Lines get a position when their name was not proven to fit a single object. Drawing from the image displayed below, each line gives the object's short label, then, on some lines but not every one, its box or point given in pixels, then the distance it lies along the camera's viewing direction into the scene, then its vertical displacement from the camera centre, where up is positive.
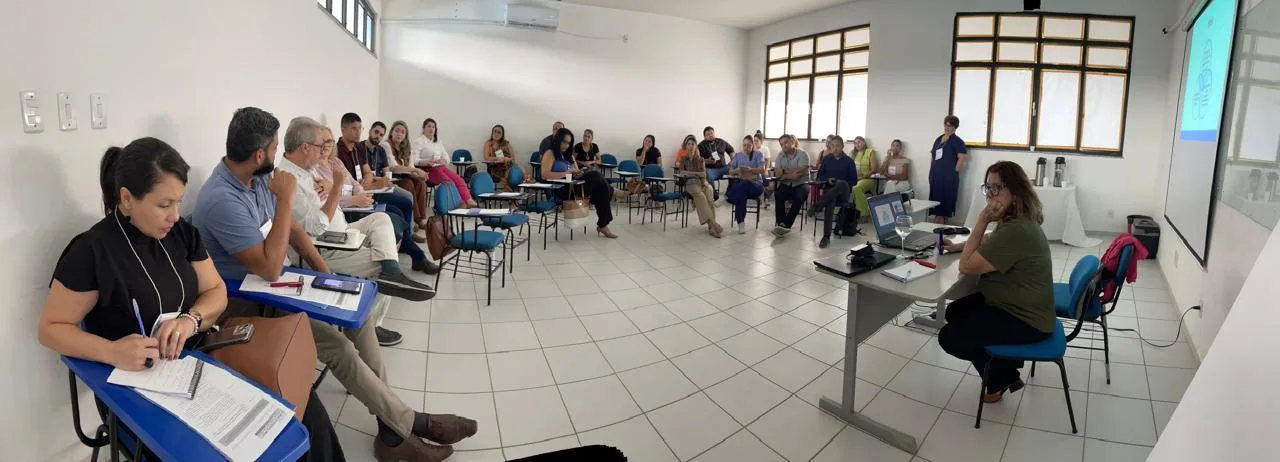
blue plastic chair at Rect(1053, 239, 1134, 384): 2.71 -0.66
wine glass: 2.87 -0.29
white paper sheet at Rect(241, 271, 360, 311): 1.85 -0.46
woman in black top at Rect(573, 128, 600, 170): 8.27 +0.13
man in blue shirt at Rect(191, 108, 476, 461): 2.03 -0.35
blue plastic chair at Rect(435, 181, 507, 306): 4.17 -0.58
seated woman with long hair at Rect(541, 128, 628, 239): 6.64 -0.20
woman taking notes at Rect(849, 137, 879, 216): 8.45 +0.07
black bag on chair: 6.96 -0.65
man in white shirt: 2.81 -0.38
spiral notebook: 1.22 -0.50
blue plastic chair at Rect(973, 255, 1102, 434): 2.36 -0.73
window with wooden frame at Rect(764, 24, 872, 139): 9.24 +1.43
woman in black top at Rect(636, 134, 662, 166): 9.12 +0.16
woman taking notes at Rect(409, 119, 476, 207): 6.46 -0.01
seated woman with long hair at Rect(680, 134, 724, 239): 6.92 -0.40
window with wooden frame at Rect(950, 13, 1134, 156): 7.06 +1.20
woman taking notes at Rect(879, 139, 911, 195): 8.27 -0.01
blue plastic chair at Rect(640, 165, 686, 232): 7.24 -0.40
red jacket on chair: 2.72 -0.40
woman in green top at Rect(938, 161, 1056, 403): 2.41 -0.43
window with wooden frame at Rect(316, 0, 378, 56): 5.58 +1.57
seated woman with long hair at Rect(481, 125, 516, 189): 8.41 +0.06
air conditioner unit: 8.84 +2.24
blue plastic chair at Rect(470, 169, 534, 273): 4.84 -0.52
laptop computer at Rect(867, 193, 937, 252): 2.99 -0.29
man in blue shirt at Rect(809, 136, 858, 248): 6.66 -0.13
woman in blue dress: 7.52 +0.03
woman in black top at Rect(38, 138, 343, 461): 1.30 -0.32
